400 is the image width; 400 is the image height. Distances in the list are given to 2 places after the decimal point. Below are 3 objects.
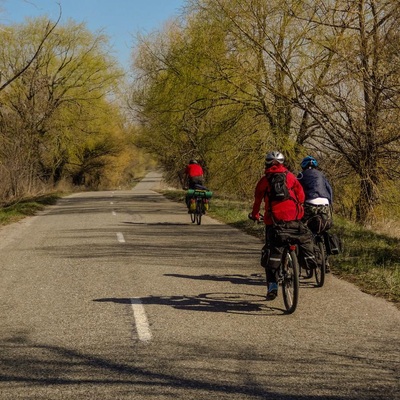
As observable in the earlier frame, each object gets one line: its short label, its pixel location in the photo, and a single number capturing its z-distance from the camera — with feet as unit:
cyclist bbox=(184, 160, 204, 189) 118.62
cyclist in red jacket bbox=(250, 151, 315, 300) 48.20
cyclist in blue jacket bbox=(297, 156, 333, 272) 59.06
